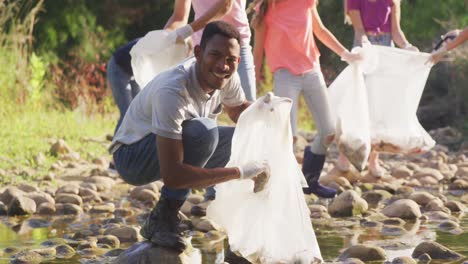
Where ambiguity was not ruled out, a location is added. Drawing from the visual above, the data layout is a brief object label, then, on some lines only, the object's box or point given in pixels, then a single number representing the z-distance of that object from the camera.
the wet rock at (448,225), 8.92
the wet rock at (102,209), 10.21
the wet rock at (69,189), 10.97
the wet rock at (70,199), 10.45
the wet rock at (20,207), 9.95
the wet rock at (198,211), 9.80
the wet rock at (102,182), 11.88
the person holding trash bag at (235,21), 9.14
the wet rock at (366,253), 7.29
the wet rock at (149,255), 6.89
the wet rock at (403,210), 9.49
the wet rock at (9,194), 10.11
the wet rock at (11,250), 7.78
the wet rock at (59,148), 14.22
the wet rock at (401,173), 13.48
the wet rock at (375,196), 10.92
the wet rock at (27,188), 11.09
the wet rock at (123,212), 10.03
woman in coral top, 10.21
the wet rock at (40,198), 10.35
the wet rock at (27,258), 7.27
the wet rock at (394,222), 9.19
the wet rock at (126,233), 8.35
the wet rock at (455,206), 10.13
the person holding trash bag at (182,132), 6.61
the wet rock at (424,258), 7.23
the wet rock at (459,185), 12.19
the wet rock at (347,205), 9.85
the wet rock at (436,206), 9.98
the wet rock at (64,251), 7.65
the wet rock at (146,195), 10.94
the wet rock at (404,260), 6.97
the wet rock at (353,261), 6.99
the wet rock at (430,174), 12.98
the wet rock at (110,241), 8.03
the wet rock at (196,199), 10.39
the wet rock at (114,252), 7.62
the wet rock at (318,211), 9.70
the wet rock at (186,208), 9.94
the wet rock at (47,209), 10.04
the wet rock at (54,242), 8.21
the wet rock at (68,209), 10.08
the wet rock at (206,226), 8.79
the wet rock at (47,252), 7.56
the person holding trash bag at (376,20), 12.24
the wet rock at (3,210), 9.98
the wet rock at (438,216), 9.49
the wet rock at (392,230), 8.68
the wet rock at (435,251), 7.30
